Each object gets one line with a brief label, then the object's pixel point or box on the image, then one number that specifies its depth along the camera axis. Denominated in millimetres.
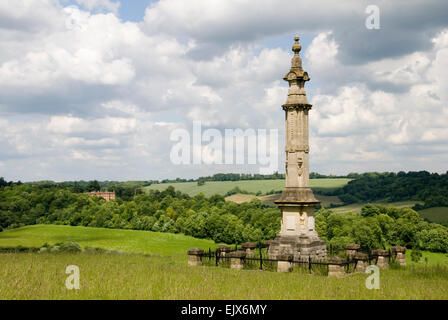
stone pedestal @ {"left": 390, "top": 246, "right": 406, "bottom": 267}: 25531
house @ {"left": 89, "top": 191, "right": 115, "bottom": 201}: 131750
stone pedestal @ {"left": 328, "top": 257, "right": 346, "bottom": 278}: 19484
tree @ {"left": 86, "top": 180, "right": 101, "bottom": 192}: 145125
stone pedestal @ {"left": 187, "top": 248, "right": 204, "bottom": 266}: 23016
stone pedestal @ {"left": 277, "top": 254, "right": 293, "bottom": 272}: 21000
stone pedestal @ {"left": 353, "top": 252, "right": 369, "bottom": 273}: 21484
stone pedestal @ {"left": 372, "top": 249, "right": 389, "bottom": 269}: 23647
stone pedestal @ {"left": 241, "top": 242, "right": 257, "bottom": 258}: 26438
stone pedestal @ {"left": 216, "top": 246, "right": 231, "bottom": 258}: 24514
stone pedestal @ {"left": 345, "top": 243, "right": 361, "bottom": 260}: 26000
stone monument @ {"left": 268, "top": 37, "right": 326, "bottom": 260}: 24250
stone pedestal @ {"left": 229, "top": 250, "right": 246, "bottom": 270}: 22000
